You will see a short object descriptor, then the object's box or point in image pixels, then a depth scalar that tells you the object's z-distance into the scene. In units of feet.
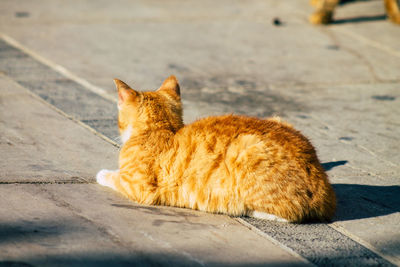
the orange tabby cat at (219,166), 24.77
